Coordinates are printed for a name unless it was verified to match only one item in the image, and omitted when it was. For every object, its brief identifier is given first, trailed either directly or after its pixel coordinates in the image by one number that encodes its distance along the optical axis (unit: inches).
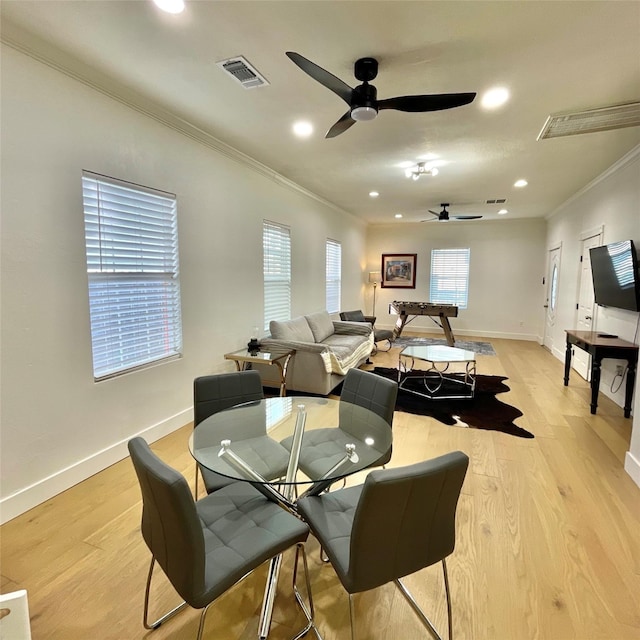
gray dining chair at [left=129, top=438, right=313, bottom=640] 43.1
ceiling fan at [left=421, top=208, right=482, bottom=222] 250.0
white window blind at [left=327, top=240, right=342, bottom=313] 269.6
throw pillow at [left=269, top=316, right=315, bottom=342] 169.3
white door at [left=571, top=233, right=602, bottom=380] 188.2
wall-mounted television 137.1
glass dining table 62.8
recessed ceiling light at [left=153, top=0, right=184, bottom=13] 67.9
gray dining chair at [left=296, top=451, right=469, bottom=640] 43.3
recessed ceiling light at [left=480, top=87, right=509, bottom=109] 100.3
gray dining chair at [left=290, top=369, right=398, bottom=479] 71.9
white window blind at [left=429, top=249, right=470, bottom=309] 334.3
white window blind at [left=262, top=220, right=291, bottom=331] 183.3
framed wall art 349.7
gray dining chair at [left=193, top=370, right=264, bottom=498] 84.3
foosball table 271.0
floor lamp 348.5
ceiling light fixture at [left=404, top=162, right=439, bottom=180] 165.8
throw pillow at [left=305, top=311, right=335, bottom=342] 202.2
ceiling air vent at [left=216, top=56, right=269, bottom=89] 87.2
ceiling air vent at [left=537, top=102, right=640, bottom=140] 108.3
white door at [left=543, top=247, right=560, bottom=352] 261.0
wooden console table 135.0
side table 145.0
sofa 158.1
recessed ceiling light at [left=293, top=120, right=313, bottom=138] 121.6
